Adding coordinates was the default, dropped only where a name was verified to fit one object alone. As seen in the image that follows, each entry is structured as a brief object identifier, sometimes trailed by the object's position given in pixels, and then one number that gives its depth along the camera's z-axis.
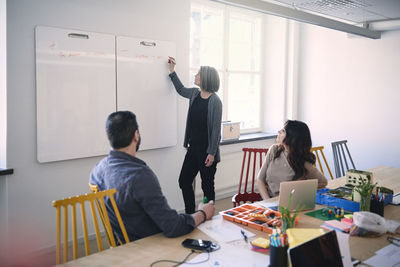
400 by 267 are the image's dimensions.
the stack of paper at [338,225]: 2.02
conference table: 1.61
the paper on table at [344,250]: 1.52
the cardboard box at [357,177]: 2.62
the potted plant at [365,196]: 2.21
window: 4.84
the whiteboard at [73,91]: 3.06
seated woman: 2.80
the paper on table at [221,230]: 1.87
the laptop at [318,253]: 1.27
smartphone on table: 1.72
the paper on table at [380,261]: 1.64
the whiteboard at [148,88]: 3.61
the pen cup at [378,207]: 2.24
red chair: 3.05
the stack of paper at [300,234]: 1.46
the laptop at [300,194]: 2.23
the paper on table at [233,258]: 1.59
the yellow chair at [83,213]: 1.80
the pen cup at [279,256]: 1.48
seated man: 1.82
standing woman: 3.76
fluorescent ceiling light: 2.56
